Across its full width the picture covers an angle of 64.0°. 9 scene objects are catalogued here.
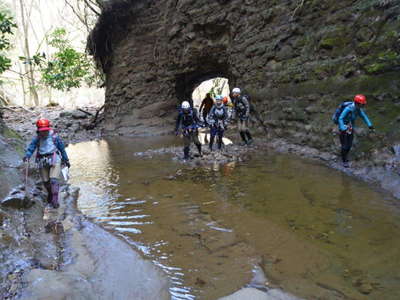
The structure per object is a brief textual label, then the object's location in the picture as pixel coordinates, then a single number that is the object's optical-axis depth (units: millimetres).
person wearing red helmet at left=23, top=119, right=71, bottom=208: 5570
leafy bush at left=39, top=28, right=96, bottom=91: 8969
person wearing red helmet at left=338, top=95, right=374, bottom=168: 6844
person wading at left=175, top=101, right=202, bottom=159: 9164
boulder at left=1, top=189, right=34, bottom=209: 4695
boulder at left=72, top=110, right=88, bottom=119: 21297
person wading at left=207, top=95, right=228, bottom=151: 10016
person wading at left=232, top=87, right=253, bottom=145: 10539
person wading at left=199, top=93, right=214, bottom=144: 15156
